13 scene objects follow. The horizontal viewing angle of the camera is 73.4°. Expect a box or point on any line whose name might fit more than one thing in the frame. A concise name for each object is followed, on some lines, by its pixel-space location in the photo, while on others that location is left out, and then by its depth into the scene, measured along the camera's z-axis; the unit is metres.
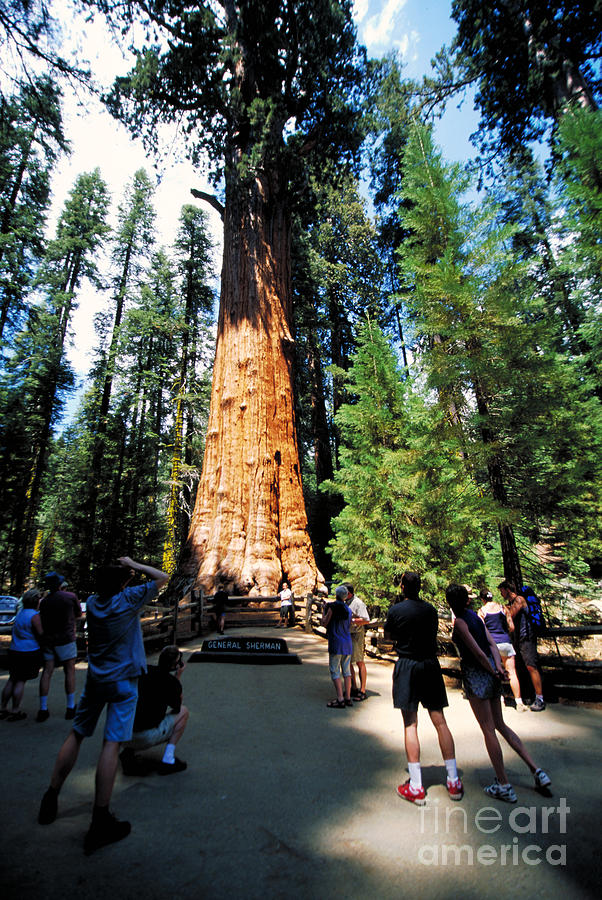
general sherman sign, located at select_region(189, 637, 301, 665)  7.85
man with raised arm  2.74
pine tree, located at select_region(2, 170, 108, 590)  15.97
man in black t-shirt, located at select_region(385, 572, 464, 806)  3.24
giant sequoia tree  12.21
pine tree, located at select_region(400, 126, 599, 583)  7.85
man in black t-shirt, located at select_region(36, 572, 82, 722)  5.02
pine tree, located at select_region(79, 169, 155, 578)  22.77
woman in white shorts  5.75
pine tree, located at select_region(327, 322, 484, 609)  9.51
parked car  11.10
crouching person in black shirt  3.44
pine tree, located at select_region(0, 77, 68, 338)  17.20
